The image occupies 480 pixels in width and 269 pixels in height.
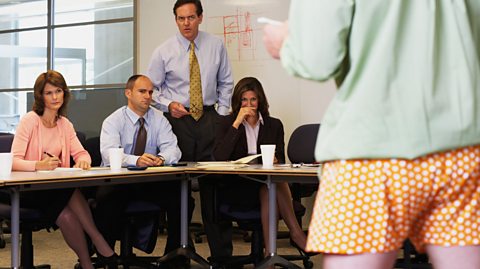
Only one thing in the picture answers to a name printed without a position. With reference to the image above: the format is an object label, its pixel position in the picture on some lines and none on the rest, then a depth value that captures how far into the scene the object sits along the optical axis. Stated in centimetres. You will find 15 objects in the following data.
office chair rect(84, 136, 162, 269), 405
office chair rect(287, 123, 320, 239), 509
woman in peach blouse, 367
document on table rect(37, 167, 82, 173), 362
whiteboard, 587
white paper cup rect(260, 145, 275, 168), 377
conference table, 312
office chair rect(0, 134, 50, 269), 362
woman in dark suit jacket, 441
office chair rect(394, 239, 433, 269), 389
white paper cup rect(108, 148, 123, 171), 369
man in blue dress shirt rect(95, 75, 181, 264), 405
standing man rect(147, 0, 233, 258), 470
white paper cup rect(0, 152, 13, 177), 319
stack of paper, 391
